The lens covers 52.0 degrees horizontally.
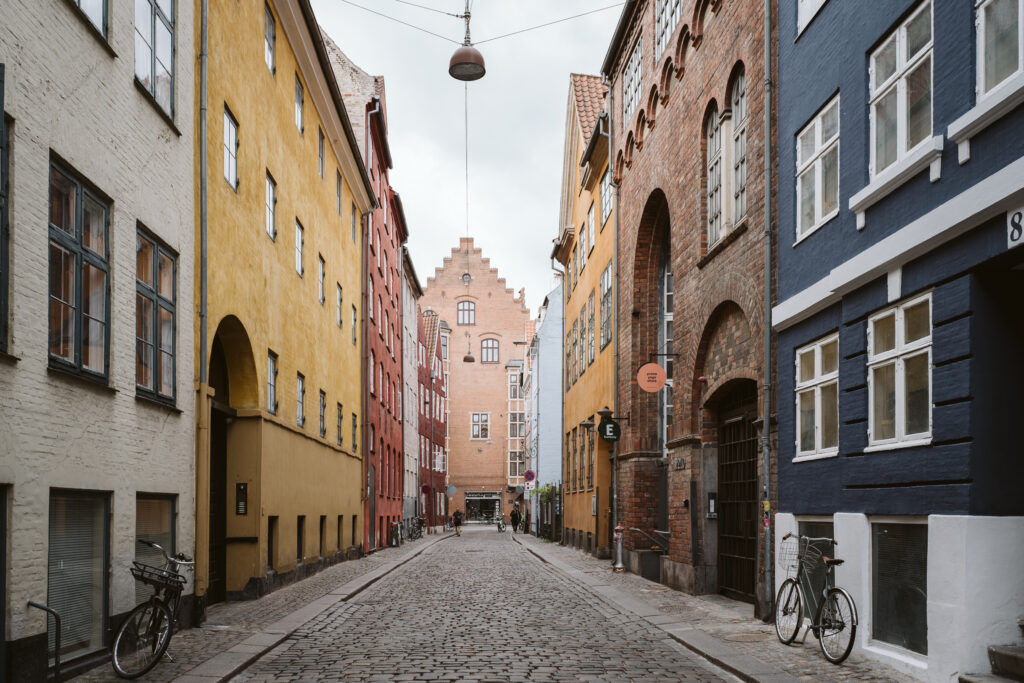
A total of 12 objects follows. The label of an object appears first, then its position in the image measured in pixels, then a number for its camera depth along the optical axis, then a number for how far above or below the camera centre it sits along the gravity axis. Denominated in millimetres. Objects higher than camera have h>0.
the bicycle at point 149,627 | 9000 -1889
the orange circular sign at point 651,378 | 20266 +811
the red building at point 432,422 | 62969 -288
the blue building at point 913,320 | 7941 +919
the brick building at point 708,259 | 14508 +2447
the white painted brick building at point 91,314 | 7914 +927
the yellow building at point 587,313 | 28422 +3295
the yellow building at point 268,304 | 14521 +1903
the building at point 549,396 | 54438 +1217
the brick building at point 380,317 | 33312 +3671
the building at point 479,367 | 82625 +4039
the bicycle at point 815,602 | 9562 -1765
